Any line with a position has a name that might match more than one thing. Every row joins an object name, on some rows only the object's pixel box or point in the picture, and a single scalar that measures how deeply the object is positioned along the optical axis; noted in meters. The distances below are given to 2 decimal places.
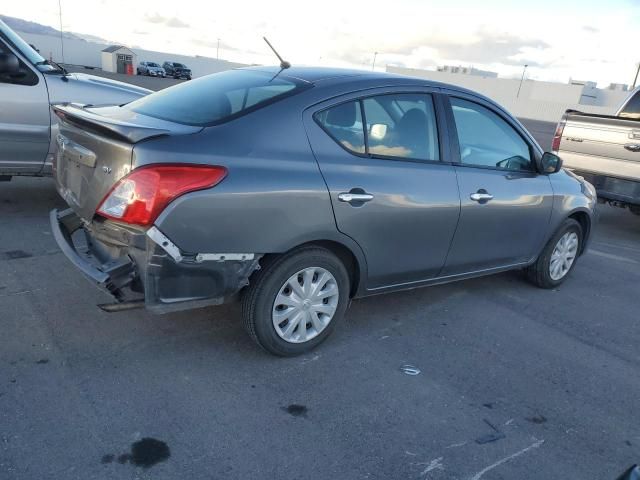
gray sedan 2.85
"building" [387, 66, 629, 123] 74.75
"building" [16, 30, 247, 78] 54.28
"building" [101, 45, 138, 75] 47.33
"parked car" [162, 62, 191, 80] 52.19
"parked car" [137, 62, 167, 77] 49.87
